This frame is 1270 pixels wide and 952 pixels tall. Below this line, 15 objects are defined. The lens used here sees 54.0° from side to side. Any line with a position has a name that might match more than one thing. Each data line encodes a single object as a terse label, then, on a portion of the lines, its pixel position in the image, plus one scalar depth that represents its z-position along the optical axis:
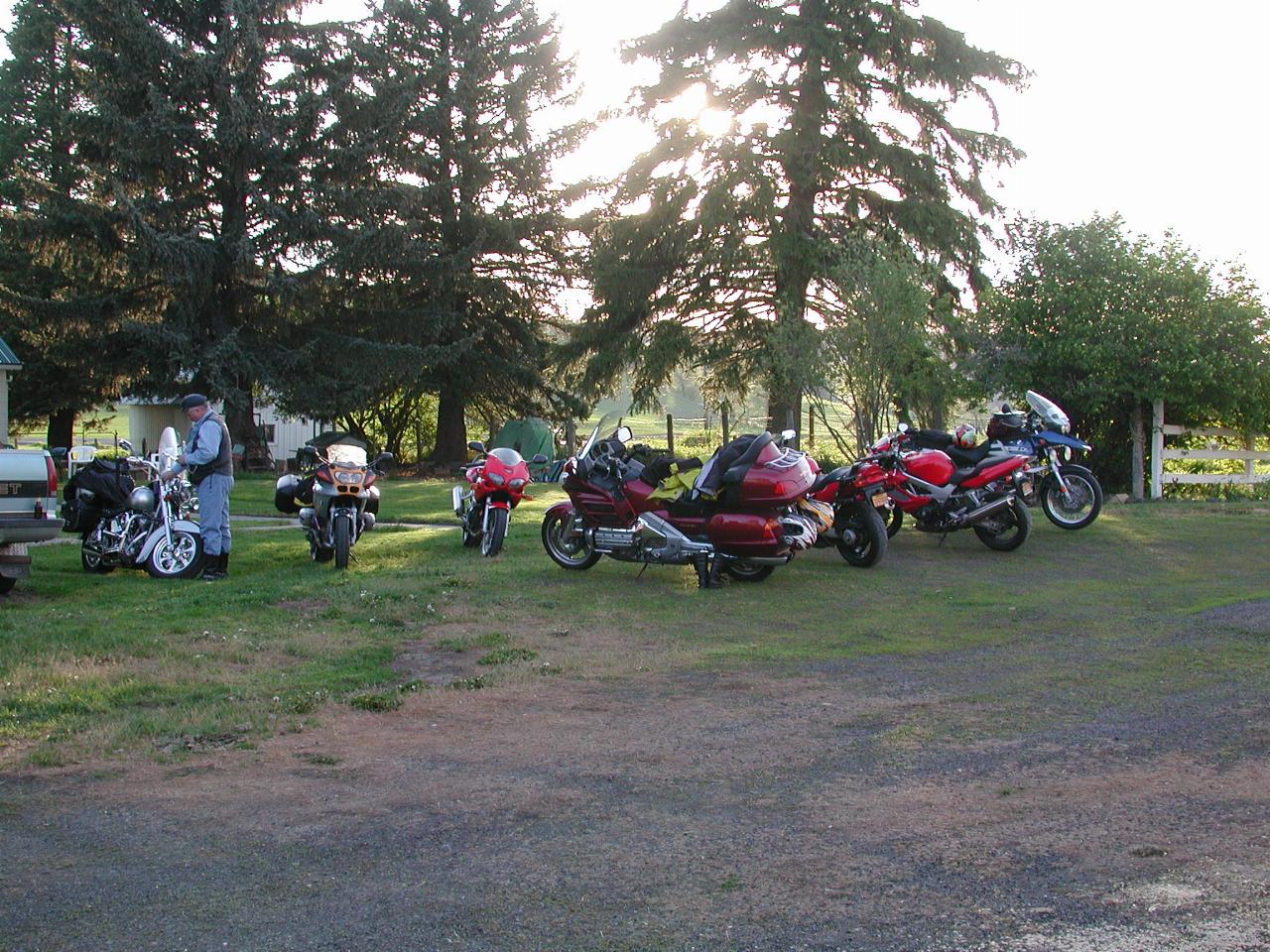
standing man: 11.60
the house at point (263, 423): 45.06
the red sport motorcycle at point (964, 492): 13.52
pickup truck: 9.84
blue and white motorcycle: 14.55
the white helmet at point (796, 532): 11.01
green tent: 36.44
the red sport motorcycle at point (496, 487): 13.47
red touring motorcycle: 10.95
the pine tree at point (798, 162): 28.16
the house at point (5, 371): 31.46
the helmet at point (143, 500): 12.06
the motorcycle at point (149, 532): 11.91
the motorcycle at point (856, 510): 12.52
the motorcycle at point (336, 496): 12.47
